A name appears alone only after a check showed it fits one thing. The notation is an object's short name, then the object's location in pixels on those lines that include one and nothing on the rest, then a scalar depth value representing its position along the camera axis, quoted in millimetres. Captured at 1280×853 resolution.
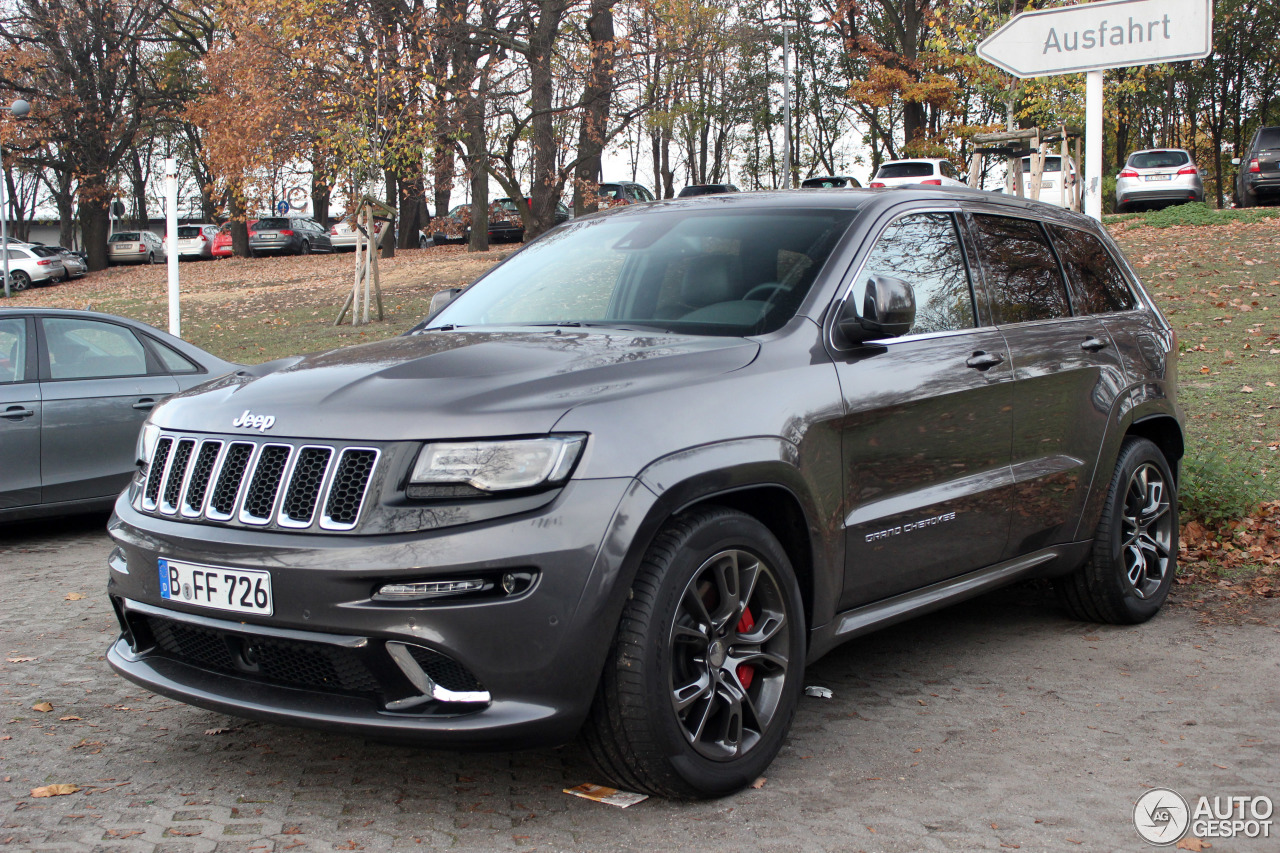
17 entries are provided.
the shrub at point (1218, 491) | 6840
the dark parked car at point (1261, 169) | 26336
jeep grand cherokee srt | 3178
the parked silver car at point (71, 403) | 7332
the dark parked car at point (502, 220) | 40500
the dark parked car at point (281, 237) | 47375
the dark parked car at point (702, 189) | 30898
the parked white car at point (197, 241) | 49562
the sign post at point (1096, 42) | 6504
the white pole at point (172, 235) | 13650
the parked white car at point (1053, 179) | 24703
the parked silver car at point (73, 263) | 41719
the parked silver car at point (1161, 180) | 29875
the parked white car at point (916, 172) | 31641
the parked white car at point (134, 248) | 49281
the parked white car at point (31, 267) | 37812
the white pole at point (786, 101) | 45156
